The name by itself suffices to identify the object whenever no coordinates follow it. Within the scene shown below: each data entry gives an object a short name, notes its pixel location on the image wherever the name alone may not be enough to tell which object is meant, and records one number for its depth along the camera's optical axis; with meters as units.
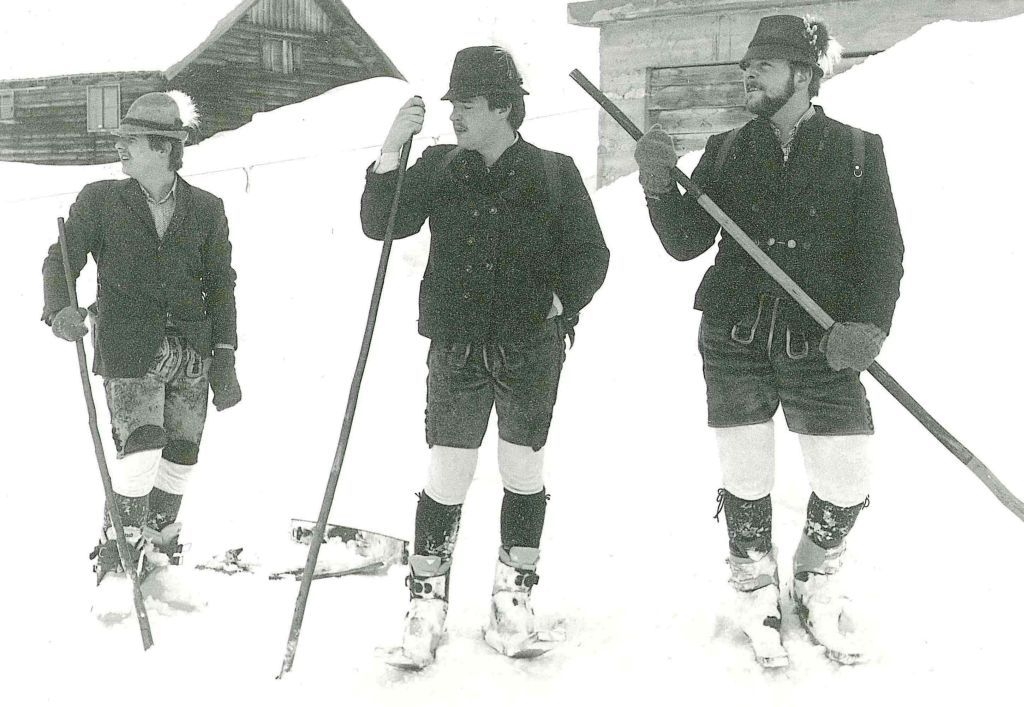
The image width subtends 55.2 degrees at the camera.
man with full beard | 3.38
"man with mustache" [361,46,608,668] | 3.46
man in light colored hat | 3.90
